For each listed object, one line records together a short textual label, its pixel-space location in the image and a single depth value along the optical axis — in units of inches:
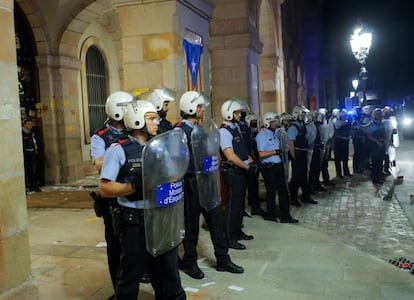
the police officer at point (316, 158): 390.0
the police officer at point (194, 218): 180.1
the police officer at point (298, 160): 340.2
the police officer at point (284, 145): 280.6
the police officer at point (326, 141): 409.4
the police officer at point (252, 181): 289.7
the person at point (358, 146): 510.3
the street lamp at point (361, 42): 517.0
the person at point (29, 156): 413.4
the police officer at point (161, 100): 198.5
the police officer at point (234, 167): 214.2
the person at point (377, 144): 440.1
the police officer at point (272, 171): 273.4
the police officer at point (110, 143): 149.1
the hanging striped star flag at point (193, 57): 271.7
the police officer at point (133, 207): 121.6
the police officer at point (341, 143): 473.1
